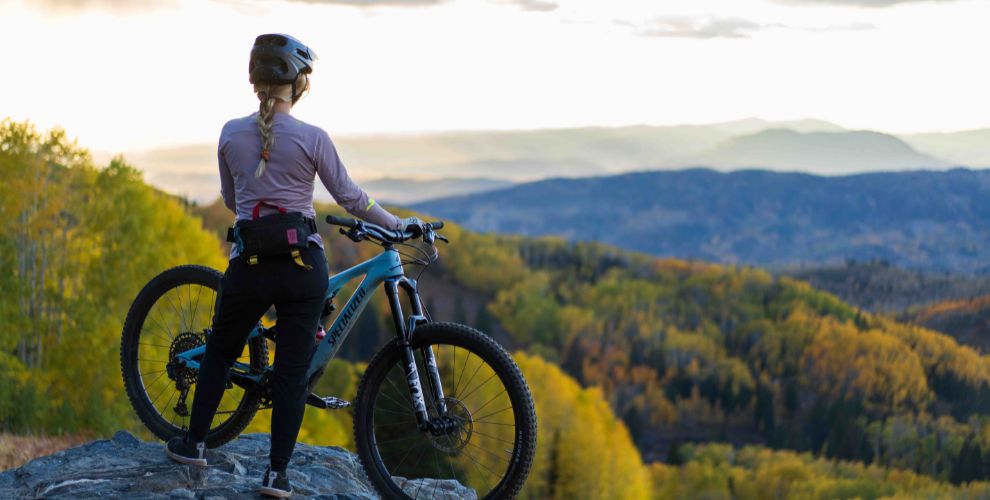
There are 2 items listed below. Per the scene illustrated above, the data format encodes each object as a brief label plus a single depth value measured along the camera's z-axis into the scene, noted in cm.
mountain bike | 630
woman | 585
